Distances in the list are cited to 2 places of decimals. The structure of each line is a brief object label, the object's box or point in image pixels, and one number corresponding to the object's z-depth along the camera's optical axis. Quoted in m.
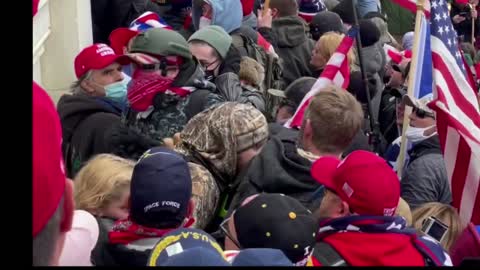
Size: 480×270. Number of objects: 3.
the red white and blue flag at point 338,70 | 10.58
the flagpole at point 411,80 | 10.02
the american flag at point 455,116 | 8.27
